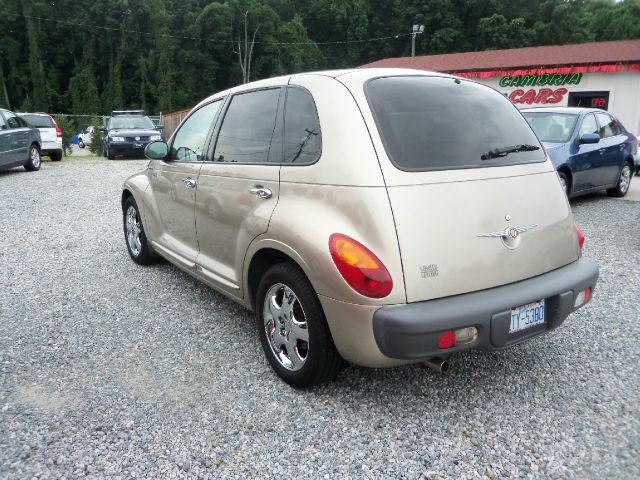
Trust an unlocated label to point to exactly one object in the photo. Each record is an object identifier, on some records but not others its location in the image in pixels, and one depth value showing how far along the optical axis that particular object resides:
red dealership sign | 23.36
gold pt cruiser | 2.52
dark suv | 19.16
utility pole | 41.35
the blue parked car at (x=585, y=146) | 8.08
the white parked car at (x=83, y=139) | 29.90
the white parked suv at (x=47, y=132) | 17.17
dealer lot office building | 21.53
